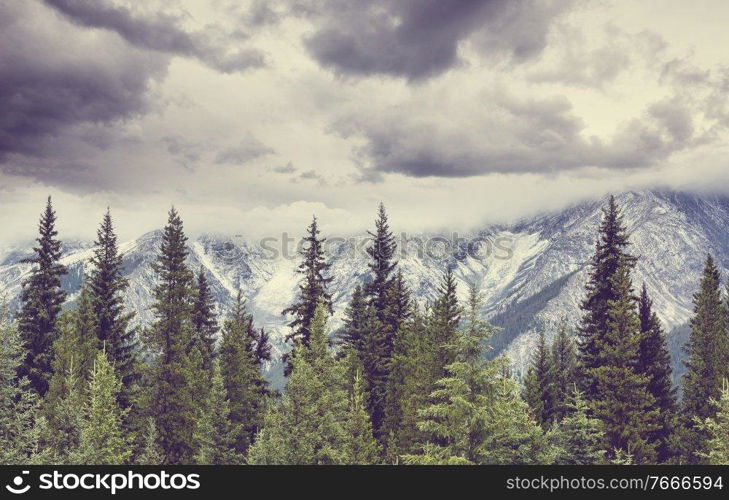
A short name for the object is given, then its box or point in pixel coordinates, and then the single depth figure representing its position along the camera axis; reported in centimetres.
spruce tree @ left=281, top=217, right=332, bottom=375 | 4883
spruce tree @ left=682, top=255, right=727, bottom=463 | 4712
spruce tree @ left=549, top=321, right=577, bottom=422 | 6262
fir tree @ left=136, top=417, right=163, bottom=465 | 3744
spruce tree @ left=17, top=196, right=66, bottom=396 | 4619
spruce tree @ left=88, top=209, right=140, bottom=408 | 4669
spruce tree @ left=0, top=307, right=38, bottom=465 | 2653
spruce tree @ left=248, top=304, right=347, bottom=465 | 3475
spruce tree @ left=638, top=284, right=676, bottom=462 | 4309
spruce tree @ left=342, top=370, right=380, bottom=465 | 3806
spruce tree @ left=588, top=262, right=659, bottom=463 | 3538
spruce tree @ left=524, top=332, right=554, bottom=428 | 6194
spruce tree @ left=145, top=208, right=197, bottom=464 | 4256
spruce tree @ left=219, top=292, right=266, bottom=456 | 4556
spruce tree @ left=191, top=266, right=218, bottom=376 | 5200
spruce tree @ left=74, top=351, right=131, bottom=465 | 3033
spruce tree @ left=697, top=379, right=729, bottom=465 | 2810
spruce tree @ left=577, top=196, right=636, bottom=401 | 3931
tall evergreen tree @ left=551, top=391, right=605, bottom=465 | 2870
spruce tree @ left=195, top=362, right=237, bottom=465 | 3822
